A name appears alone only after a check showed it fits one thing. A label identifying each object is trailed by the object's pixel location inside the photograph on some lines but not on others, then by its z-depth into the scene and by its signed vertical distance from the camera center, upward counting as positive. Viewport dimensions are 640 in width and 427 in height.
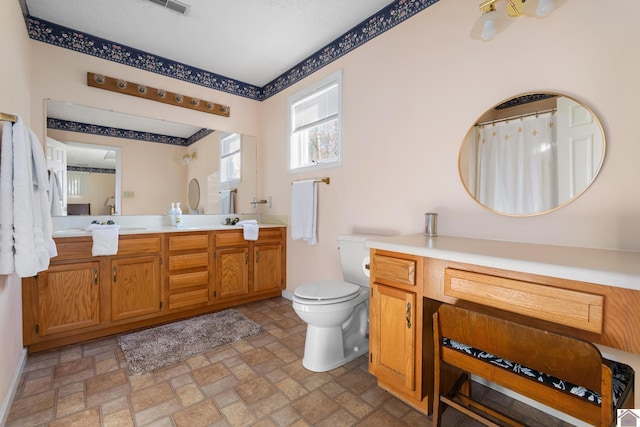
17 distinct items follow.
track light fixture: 1.50 +1.03
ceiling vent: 2.12 +1.51
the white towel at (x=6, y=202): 1.33 +0.03
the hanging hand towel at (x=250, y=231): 2.98 -0.23
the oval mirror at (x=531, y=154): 1.39 +0.29
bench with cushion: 0.88 -0.55
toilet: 1.86 -0.68
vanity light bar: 2.58 +1.13
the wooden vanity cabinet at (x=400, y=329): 1.46 -0.63
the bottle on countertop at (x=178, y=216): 2.99 -0.08
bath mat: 2.00 -1.03
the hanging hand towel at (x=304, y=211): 2.84 -0.02
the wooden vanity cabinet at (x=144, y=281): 2.10 -0.62
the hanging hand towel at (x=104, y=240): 2.19 -0.24
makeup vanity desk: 0.93 -0.33
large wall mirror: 2.50 +0.44
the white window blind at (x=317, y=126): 2.70 +0.84
